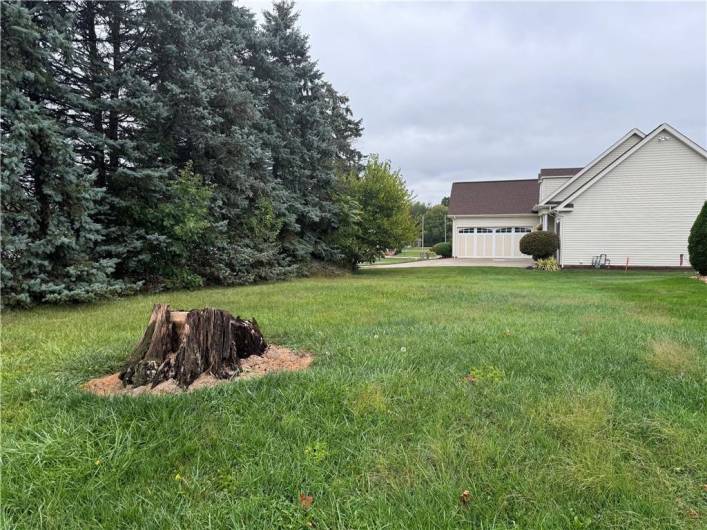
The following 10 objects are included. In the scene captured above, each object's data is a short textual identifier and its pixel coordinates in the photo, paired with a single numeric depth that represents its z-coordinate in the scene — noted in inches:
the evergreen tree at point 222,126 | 374.9
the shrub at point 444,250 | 1320.1
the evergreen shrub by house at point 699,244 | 422.6
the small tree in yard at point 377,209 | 634.8
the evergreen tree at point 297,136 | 560.4
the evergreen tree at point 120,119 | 337.7
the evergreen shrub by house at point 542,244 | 710.5
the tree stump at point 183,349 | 124.8
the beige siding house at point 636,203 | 639.1
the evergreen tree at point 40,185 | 243.3
